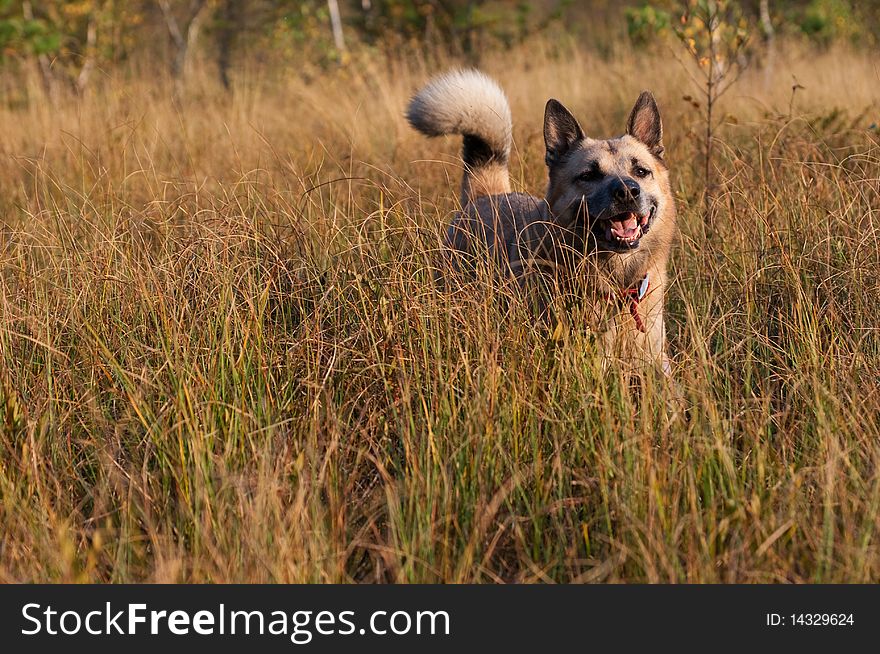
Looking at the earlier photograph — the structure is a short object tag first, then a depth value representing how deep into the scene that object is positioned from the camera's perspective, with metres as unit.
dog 3.24
